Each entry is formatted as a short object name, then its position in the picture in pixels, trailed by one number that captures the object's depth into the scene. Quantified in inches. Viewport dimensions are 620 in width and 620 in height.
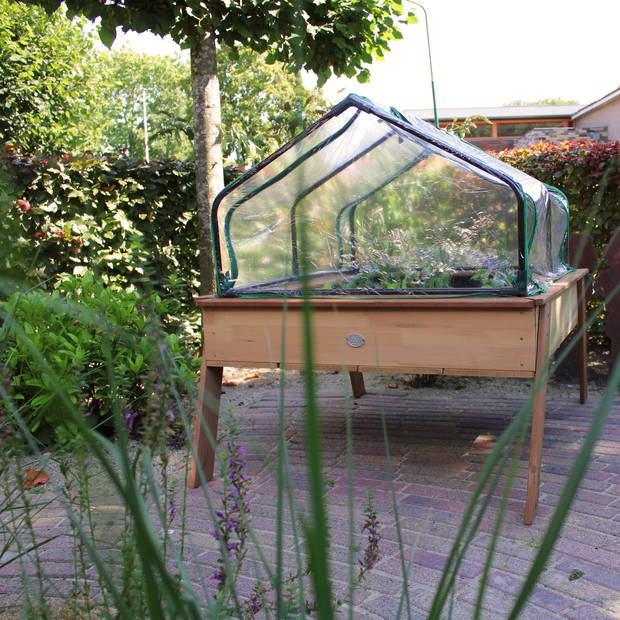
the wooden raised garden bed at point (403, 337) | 99.4
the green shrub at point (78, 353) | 122.2
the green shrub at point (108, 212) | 186.2
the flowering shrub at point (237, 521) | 34.2
